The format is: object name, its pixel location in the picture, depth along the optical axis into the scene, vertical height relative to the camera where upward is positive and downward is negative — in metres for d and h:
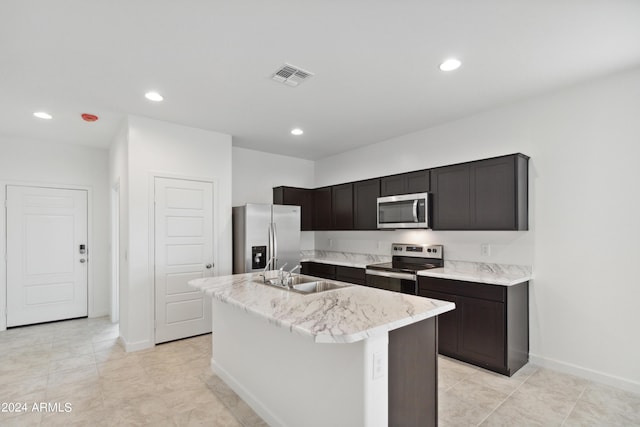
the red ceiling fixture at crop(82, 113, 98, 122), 3.75 +1.15
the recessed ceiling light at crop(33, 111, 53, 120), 3.71 +1.16
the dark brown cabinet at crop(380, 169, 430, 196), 4.00 +0.40
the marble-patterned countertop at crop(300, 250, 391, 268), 4.83 -0.72
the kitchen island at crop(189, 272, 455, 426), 1.63 -0.85
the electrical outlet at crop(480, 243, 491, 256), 3.62 -0.40
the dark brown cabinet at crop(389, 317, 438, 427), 1.81 -0.95
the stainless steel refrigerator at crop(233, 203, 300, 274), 4.38 -0.32
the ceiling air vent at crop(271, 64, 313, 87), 2.69 +1.21
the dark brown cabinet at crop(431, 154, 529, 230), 3.17 +0.21
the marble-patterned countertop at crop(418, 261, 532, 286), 3.02 -0.61
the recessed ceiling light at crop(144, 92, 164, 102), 3.16 +1.18
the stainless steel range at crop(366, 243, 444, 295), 3.73 -0.66
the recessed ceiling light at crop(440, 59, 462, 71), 2.57 +1.21
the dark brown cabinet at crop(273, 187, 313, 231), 5.44 +0.26
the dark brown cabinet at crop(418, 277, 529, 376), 2.96 -1.07
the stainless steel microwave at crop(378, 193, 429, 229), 3.90 +0.04
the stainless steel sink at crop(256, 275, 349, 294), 2.76 -0.62
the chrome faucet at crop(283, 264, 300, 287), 2.91 -0.60
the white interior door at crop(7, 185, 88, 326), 4.67 -0.60
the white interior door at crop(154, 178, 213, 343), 3.93 -0.49
